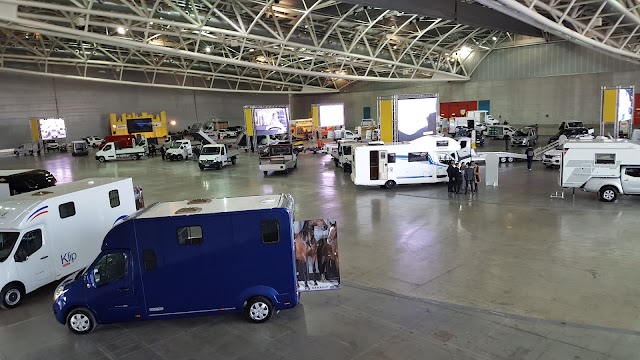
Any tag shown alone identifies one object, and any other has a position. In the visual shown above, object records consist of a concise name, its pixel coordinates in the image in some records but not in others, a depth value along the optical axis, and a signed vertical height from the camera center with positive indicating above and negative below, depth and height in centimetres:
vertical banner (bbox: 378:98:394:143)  2672 +19
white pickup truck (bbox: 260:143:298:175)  2575 -185
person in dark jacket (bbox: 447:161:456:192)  1836 -241
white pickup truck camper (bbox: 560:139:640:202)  1552 -199
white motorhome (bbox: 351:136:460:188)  1997 -181
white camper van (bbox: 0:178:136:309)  880 -204
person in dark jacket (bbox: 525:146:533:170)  2427 -229
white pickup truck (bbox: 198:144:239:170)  2961 -175
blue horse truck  735 -234
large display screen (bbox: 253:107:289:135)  3794 +74
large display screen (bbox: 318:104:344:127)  4309 +117
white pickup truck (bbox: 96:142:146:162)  3716 -139
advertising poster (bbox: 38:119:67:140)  4775 +125
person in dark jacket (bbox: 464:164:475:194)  1841 -246
